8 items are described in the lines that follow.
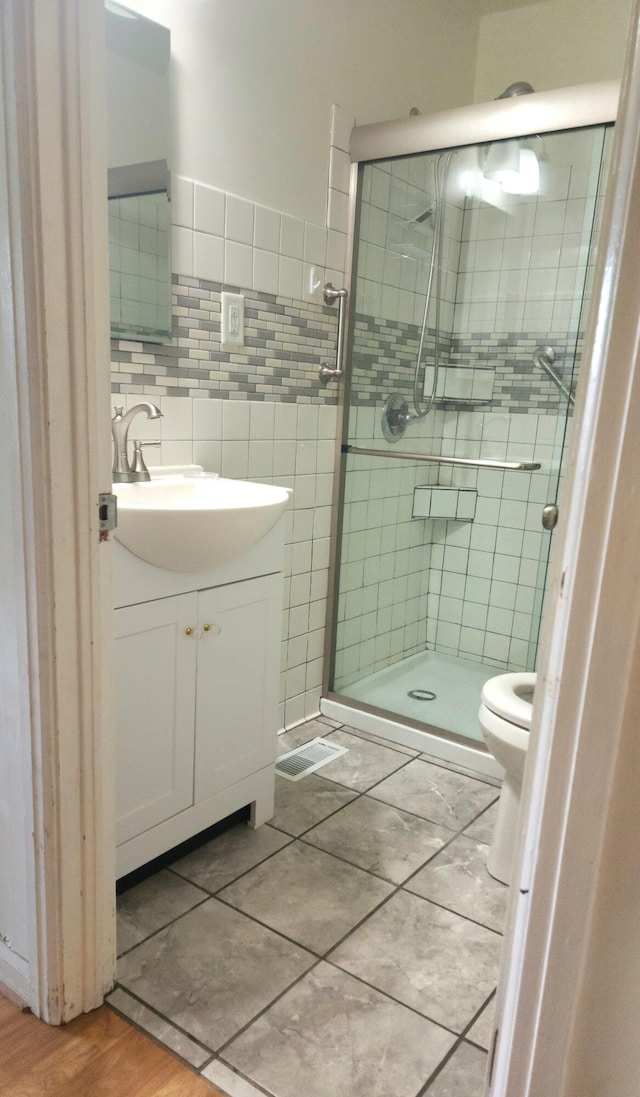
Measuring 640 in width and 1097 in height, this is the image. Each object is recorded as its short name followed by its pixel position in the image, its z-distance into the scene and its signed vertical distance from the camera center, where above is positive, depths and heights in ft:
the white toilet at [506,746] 5.49 -2.60
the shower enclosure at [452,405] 7.43 -0.18
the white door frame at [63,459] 3.23 -0.45
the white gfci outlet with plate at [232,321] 6.49 +0.48
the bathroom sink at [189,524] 4.54 -0.97
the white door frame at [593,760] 1.69 -0.90
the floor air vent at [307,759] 7.19 -3.76
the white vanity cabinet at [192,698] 4.89 -2.32
